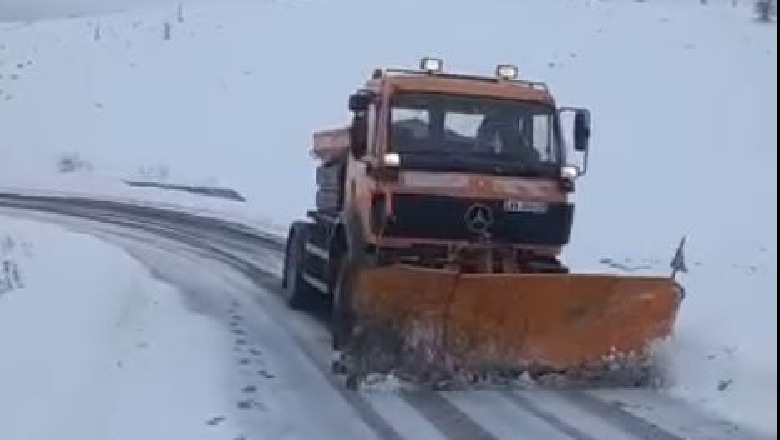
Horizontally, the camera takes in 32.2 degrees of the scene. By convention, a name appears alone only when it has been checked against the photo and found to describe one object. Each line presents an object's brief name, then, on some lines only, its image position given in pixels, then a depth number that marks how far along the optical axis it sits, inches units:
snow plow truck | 399.2
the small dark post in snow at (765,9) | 2196.1
